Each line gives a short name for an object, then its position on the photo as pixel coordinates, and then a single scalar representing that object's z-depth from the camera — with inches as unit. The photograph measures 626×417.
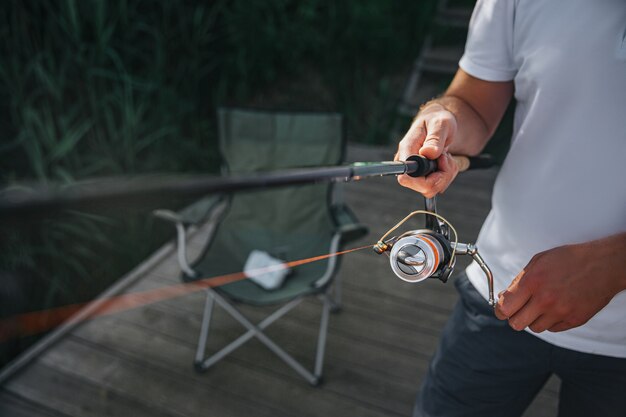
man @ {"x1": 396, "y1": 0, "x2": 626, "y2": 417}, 29.3
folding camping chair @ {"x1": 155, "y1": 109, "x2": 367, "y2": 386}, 93.8
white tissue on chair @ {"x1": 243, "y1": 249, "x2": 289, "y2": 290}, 87.7
